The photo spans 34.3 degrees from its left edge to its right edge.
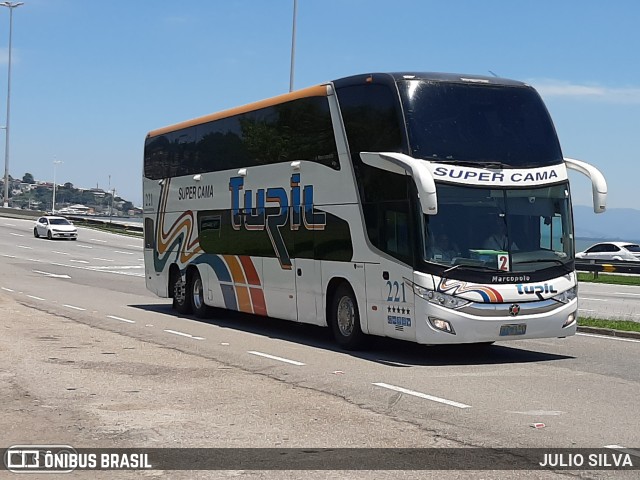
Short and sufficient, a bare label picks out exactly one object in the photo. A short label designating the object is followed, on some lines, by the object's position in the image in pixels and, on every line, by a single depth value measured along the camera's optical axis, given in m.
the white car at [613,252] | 52.83
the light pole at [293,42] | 44.50
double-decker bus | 14.07
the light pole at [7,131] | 86.02
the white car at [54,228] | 62.47
